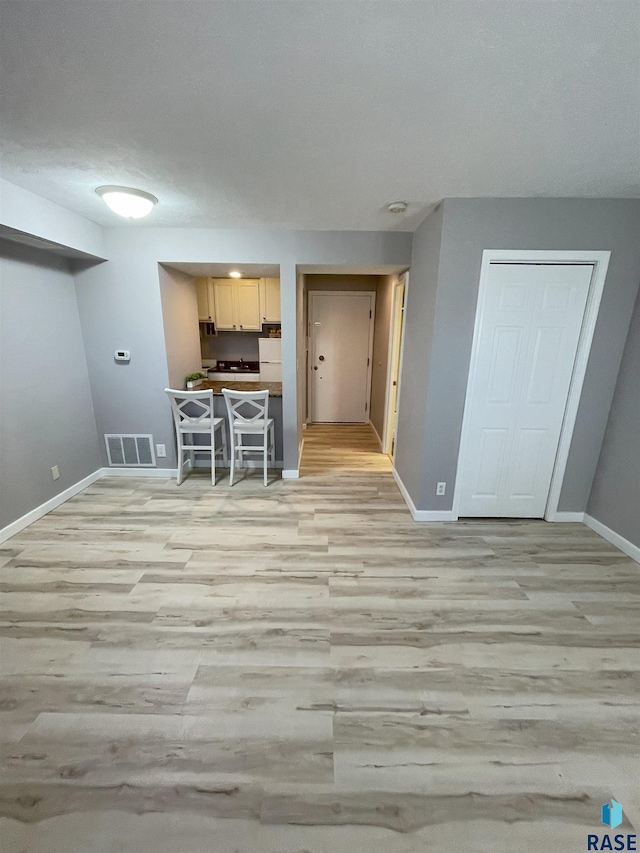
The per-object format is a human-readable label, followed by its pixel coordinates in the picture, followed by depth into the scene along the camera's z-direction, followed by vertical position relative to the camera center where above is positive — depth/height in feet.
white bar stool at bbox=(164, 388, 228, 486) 10.26 -2.51
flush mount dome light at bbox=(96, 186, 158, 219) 6.85 +3.08
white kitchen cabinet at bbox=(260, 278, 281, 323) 15.71 +2.26
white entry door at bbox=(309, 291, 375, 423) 16.94 -0.38
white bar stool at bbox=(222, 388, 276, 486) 10.30 -2.47
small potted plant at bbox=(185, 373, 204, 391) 11.79 -1.30
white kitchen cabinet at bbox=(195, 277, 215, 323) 15.81 +2.21
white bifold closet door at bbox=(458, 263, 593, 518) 7.63 -0.79
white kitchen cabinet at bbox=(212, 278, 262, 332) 15.71 +2.03
